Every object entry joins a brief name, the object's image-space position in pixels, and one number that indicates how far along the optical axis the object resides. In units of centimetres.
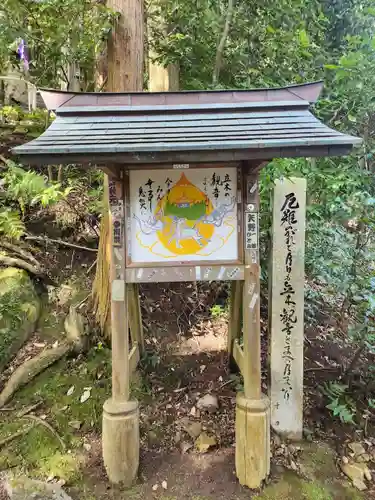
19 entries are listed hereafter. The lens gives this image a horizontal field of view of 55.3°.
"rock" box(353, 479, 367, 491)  331
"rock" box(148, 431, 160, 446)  366
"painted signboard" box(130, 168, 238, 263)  296
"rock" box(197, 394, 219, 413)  401
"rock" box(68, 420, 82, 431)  369
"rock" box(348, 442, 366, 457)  368
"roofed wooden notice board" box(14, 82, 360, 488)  284
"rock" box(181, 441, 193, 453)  357
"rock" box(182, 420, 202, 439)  372
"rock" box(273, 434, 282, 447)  365
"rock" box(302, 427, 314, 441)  376
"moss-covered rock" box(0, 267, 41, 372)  432
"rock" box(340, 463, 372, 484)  342
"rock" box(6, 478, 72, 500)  292
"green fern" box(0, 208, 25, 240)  449
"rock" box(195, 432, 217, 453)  354
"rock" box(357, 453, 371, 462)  361
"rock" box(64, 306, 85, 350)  441
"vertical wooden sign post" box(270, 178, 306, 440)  360
